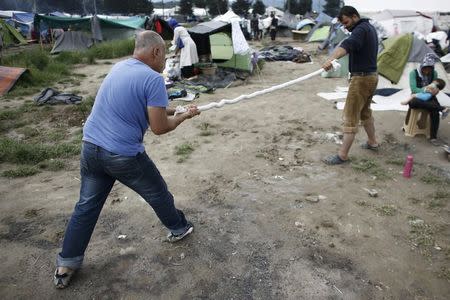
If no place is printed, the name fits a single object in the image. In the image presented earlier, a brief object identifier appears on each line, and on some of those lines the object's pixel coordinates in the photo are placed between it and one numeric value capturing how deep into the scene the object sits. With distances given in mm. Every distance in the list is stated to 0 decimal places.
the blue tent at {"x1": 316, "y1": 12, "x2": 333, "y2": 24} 22644
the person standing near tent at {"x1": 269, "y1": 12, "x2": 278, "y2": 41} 22422
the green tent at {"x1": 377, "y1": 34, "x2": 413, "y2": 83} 8367
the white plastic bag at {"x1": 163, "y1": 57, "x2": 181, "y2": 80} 10241
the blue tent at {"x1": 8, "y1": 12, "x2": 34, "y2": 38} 25184
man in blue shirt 2348
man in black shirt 4223
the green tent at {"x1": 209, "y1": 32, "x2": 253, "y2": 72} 11023
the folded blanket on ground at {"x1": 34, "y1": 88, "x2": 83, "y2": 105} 8109
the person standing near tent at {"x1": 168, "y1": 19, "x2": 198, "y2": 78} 10117
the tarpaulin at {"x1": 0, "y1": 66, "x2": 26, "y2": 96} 9209
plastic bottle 4320
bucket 10484
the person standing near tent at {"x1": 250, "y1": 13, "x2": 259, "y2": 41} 23188
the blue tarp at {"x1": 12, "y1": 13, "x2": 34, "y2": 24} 27097
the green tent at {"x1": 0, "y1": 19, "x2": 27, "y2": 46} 20472
